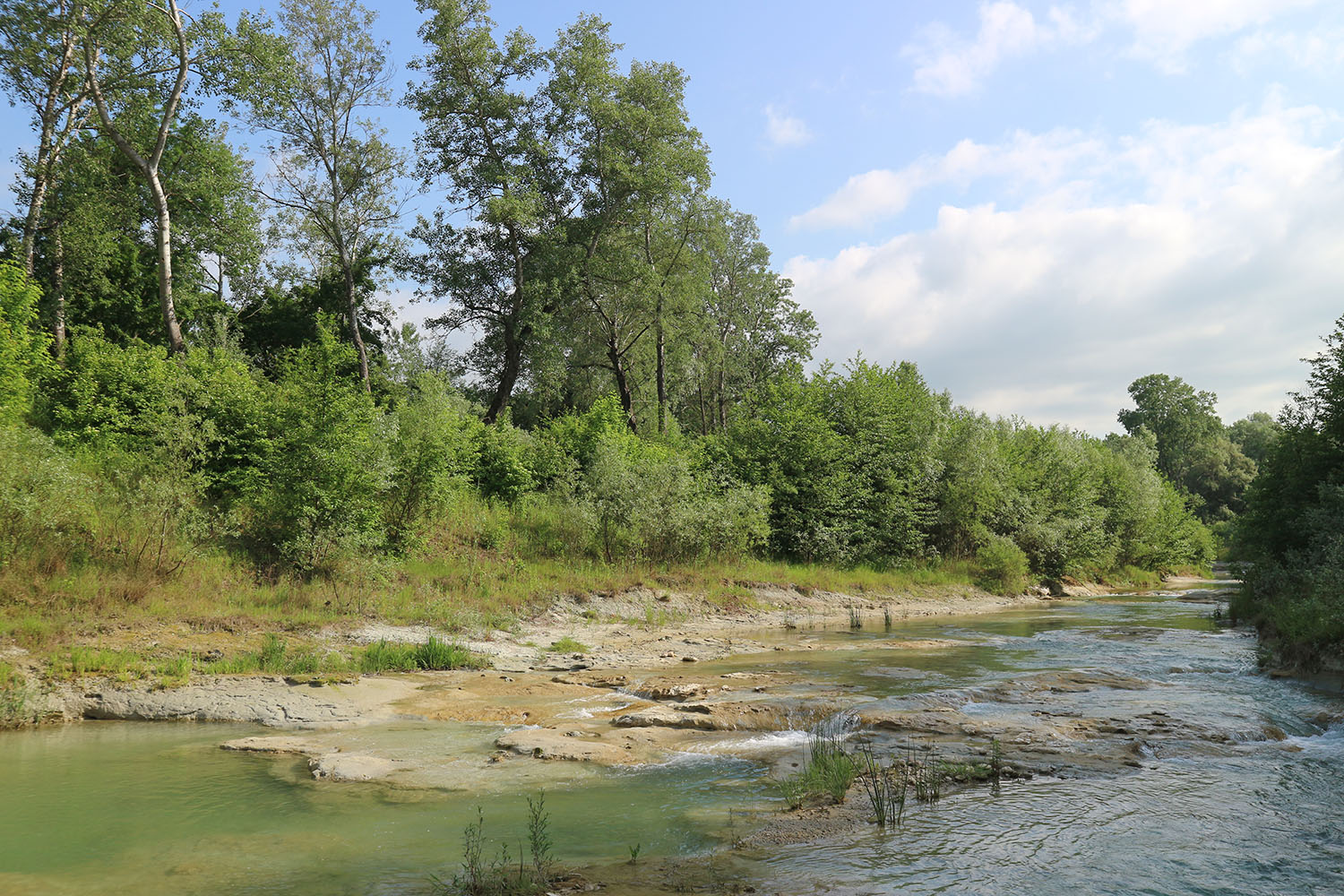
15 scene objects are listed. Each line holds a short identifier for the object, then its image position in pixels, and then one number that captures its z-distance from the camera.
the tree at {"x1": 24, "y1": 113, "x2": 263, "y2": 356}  28.56
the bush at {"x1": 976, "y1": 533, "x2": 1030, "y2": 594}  39.00
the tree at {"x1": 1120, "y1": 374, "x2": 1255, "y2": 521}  95.06
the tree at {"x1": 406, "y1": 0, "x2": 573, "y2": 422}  35.72
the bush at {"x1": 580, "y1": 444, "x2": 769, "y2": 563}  27.39
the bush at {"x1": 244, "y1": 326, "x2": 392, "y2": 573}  19.62
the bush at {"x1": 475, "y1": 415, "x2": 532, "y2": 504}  29.14
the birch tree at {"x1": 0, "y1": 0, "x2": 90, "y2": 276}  25.14
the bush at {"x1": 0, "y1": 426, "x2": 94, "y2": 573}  15.33
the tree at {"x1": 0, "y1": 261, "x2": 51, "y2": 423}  18.69
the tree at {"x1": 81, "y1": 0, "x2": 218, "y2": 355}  24.67
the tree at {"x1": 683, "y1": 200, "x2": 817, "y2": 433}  58.22
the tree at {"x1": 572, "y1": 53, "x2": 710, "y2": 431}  37.88
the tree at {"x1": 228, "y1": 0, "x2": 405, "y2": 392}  33.19
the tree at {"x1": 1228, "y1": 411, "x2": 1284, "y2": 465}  102.85
